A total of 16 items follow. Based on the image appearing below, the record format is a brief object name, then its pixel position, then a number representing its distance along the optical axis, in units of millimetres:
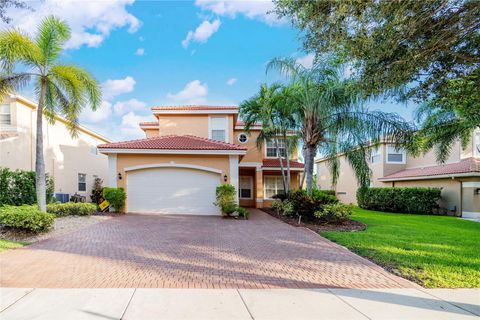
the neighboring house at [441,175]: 17422
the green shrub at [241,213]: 14570
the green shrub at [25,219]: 8852
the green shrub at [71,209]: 12844
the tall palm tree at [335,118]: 11305
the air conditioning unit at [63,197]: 19173
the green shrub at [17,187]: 12672
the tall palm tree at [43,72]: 9922
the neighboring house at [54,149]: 15984
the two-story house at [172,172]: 15305
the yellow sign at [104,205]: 14820
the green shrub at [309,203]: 12695
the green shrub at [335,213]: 12258
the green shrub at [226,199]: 14477
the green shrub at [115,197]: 14561
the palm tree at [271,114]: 14104
